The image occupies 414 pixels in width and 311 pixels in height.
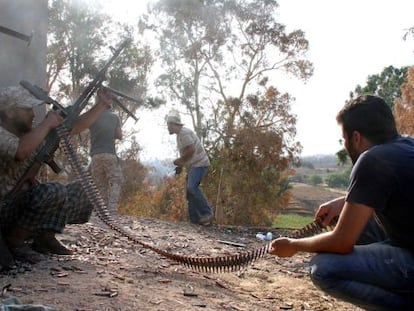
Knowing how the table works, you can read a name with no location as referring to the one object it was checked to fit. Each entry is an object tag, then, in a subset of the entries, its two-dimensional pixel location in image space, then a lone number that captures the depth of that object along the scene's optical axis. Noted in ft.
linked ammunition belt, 12.55
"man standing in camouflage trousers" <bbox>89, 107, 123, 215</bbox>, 25.13
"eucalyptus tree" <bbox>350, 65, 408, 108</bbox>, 104.47
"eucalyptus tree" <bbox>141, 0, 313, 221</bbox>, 75.56
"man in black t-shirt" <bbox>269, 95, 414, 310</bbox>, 8.75
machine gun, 13.34
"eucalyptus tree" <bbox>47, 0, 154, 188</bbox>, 68.13
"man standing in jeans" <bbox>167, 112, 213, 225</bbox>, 26.91
